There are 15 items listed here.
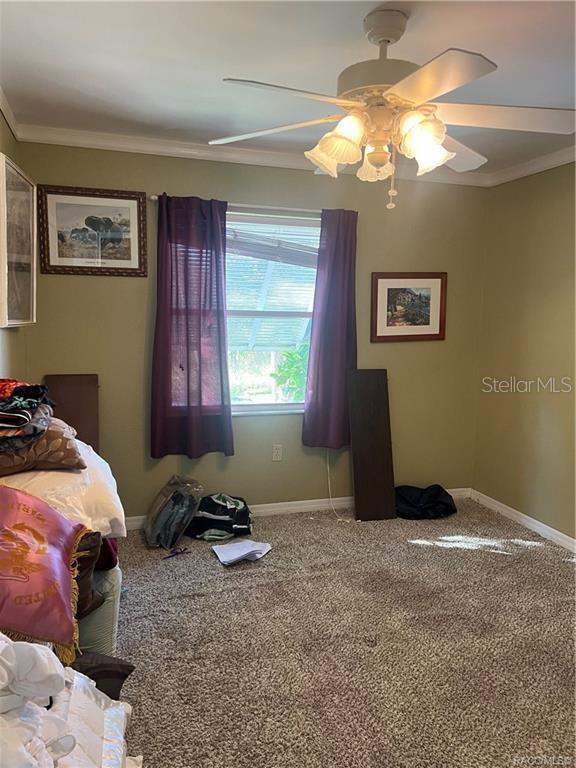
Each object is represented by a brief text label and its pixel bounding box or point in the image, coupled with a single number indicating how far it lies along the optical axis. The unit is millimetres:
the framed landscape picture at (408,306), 3771
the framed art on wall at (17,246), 2244
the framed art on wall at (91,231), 3125
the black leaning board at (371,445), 3709
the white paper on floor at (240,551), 2992
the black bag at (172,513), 3197
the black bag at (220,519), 3326
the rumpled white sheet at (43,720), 838
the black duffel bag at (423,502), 3730
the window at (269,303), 3539
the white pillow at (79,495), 1656
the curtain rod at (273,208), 3428
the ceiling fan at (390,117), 1737
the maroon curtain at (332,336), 3555
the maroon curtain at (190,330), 3273
